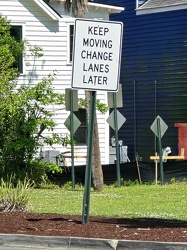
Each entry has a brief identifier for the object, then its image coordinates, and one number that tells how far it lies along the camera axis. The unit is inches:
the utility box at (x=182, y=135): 1470.2
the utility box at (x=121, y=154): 1593.3
